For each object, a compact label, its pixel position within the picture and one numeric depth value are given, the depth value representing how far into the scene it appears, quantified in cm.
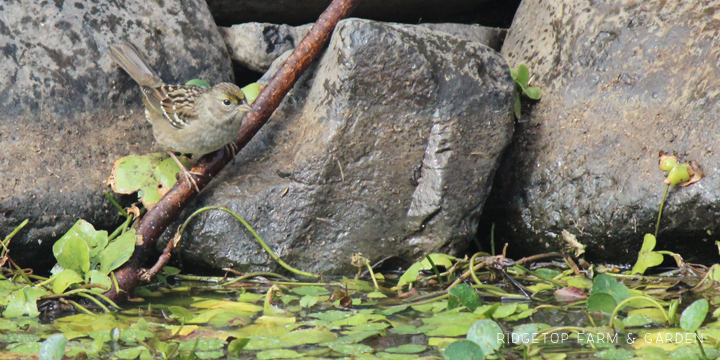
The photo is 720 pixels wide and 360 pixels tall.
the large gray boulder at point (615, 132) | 853
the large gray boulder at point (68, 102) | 861
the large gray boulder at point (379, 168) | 881
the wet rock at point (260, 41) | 1086
